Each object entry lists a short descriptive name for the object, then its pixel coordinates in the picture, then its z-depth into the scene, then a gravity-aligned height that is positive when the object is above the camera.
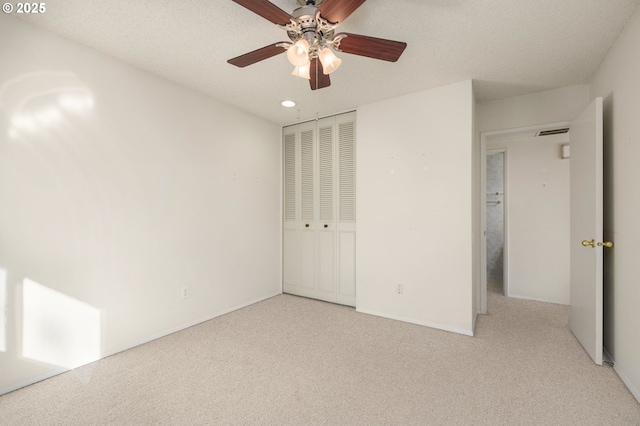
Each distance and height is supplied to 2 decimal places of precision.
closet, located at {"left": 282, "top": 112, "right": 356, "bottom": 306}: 3.57 +0.01
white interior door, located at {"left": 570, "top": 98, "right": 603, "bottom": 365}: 2.13 -0.17
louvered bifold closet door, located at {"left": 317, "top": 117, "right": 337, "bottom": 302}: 3.69 +0.00
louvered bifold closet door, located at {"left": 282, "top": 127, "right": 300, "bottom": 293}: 4.04 -0.01
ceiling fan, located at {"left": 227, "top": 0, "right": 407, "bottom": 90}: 1.41 +0.96
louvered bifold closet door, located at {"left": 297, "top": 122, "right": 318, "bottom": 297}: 3.87 +0.00
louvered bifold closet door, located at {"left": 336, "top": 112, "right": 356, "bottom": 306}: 3.53 +0.00
